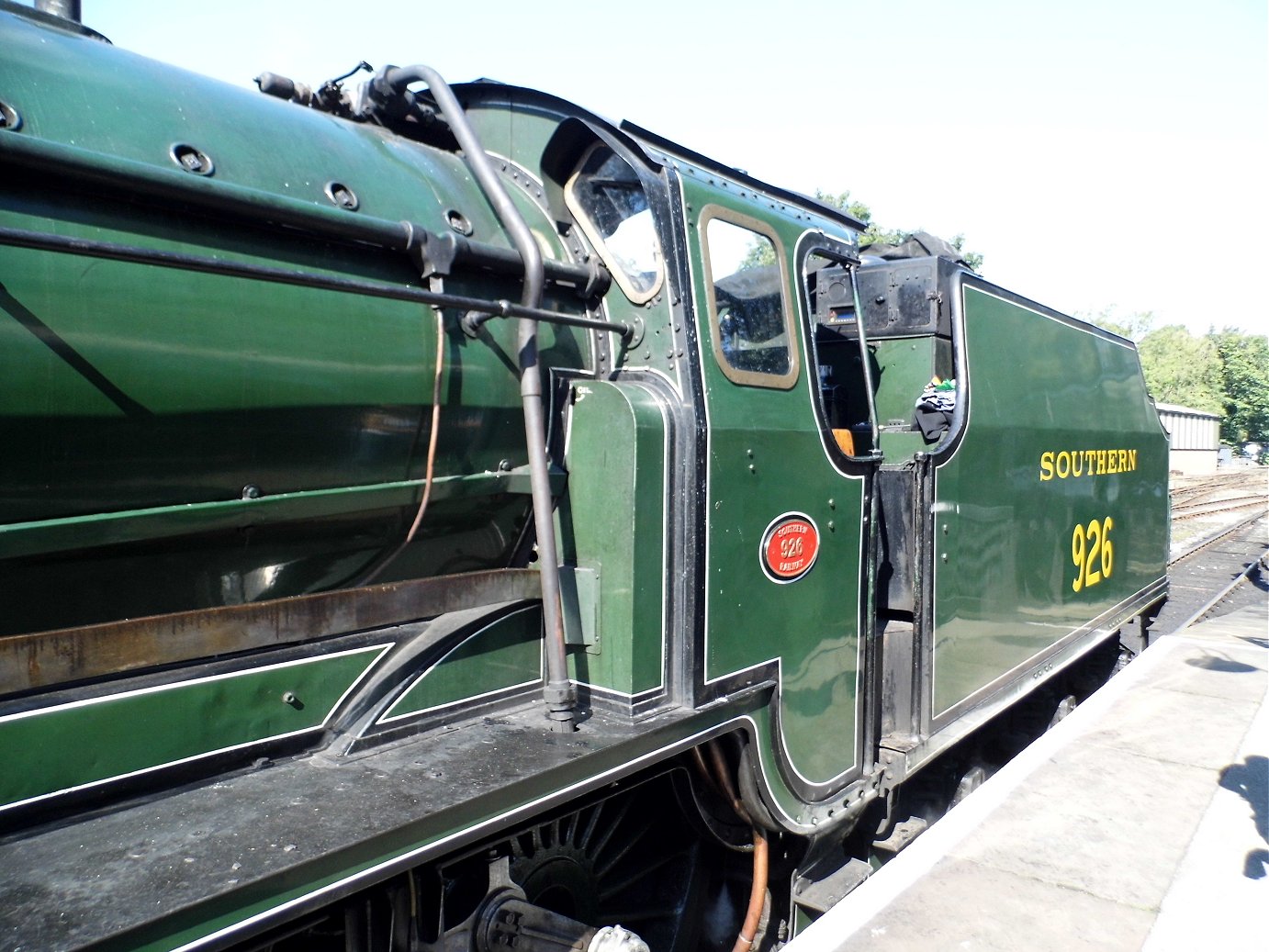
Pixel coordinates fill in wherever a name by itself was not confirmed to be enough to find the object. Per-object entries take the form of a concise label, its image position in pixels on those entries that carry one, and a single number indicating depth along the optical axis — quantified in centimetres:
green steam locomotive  169
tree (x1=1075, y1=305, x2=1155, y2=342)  7306
